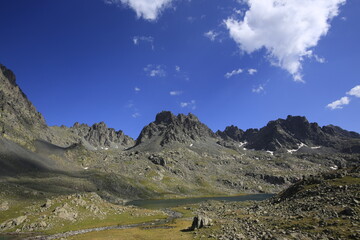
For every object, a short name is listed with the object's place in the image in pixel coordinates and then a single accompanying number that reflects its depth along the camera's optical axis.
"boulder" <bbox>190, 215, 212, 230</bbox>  55.36
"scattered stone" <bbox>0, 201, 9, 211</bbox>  87.16
